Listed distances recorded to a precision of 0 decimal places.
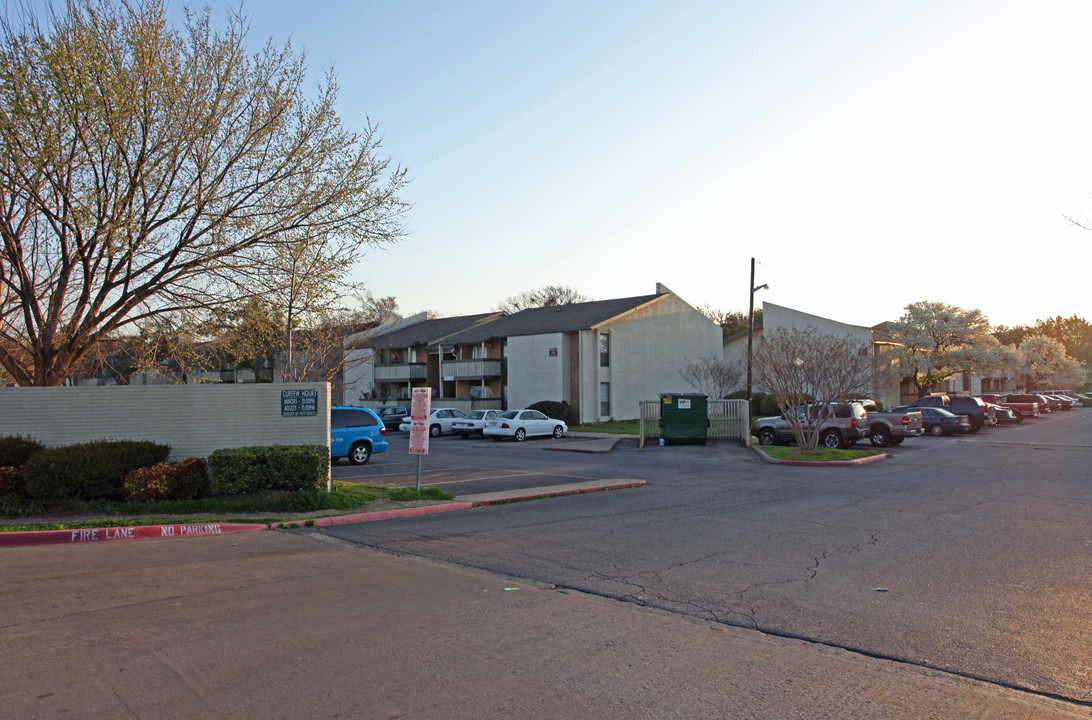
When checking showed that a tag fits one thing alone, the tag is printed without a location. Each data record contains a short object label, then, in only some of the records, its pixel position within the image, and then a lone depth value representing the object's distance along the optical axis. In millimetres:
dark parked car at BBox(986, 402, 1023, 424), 43100
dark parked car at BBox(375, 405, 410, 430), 43156
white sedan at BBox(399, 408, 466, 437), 39312
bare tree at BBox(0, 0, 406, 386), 12469
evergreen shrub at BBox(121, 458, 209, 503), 12516
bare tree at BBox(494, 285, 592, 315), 87938
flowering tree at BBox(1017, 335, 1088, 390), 82125
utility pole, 35231
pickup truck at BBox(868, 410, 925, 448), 29312
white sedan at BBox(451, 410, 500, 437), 36281
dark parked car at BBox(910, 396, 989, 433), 37688
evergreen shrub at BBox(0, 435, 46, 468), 12820
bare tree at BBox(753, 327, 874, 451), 23547
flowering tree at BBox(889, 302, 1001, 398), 57031
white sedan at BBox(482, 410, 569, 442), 34562
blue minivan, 22375
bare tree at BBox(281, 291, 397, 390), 17256
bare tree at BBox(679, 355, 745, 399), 44281
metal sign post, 14727
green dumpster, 29625
